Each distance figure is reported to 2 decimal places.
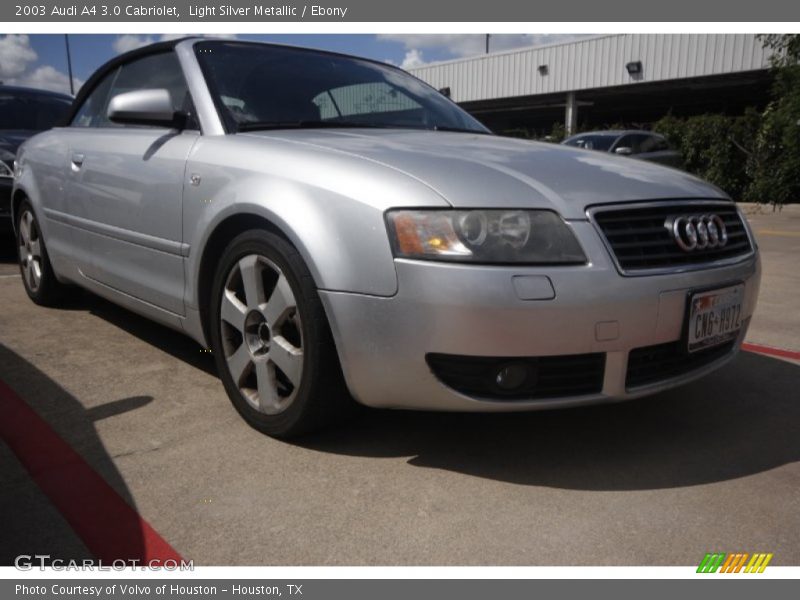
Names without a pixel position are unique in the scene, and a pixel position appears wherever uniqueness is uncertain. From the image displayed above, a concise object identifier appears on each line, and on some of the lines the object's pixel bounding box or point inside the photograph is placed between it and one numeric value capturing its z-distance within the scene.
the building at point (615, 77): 18.06
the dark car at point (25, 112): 6.22
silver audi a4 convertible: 2.02
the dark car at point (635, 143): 11.16
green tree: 11.29
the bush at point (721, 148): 13.66
